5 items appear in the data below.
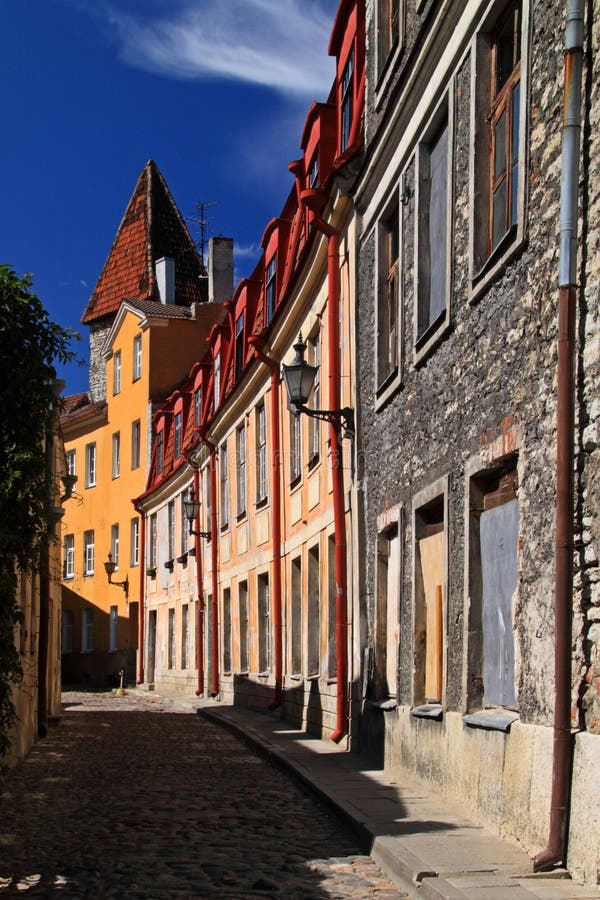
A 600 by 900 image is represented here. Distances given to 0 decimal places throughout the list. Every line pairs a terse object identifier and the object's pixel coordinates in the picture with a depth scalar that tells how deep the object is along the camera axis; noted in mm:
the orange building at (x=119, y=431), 41875
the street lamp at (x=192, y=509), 28766
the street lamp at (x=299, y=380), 14195
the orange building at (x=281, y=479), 15836
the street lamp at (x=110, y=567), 40669
